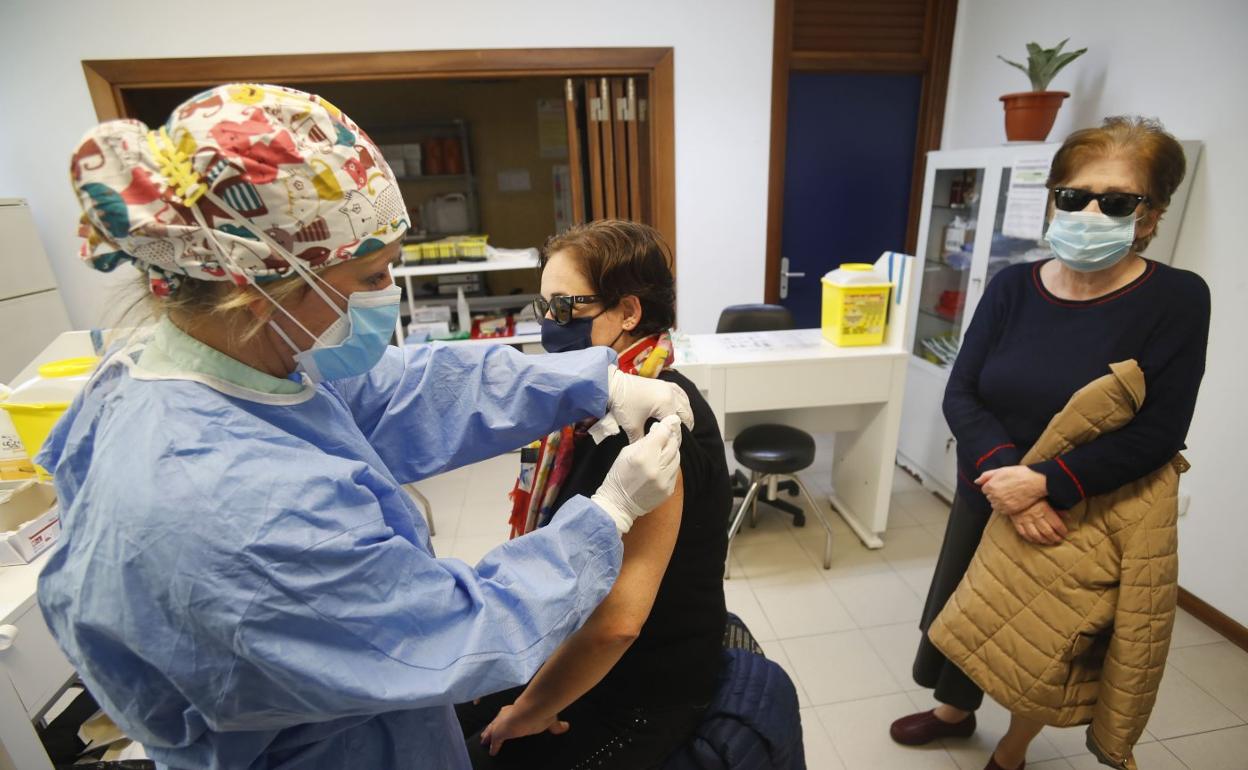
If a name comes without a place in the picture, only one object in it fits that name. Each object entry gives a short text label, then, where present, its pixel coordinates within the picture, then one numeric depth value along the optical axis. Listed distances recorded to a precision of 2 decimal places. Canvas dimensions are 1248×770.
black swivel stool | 2.45
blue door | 3.37
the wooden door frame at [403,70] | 2.77
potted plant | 2.44
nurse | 0.58
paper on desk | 2.46
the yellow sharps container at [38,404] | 1.44
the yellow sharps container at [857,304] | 2.42
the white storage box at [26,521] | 1.33
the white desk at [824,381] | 2.40
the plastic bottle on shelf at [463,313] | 3.30
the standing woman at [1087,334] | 1.23
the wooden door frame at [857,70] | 3.14
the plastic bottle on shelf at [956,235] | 3.00
